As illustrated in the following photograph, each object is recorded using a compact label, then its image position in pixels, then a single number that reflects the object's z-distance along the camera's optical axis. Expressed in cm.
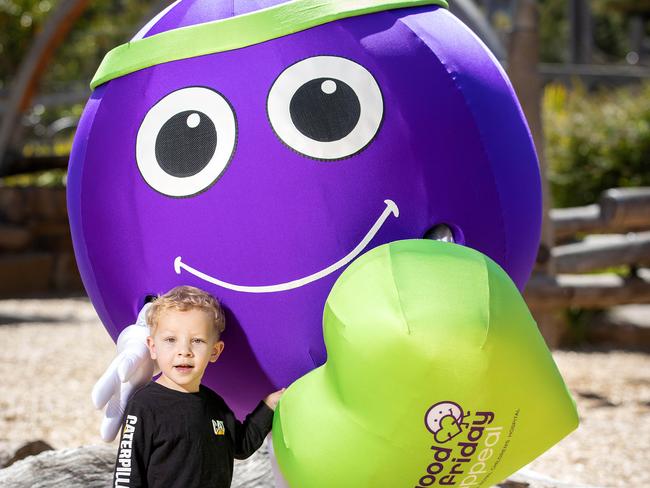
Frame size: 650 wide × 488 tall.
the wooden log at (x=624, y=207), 750
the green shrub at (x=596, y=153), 1045
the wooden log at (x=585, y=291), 655
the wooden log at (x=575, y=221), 730
